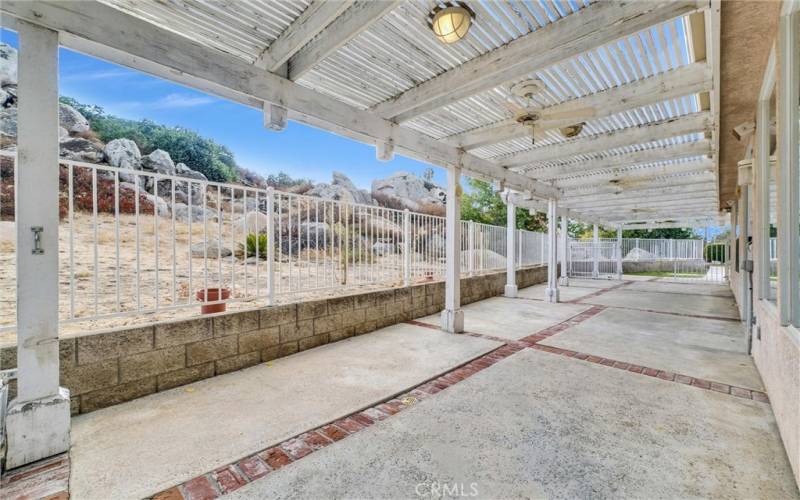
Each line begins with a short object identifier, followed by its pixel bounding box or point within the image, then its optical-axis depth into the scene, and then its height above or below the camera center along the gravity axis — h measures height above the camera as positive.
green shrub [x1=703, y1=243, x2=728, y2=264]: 17.90 -0.18
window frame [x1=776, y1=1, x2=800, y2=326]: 2.08 +0.55
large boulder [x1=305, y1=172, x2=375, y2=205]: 25.17 +4.69
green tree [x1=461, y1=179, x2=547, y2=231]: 20.91 +2.57
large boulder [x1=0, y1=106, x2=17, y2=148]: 9.08 +3.51
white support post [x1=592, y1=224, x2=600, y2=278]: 14.77 -0.20
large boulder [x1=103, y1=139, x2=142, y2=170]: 16.83 +4.98
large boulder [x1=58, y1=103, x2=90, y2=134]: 16.44 +6.49
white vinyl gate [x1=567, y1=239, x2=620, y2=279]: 15.45 -0.42
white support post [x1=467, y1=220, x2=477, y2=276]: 7.73 +0.12
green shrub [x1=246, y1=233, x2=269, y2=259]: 4.93 +0.11
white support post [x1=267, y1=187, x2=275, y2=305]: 3.81 +0.06
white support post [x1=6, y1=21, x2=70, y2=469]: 2.05 -0.04
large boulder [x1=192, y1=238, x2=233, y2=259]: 3.67 +0.02
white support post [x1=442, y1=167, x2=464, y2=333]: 5.07 -0.15
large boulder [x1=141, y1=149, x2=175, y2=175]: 18.23 +4.93
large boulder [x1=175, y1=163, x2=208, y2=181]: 19.39 +4.65
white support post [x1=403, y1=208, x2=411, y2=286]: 5.69 -0.01
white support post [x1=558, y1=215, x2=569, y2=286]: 10.87 +0.28
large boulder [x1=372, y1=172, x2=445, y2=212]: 29.20 +5.31
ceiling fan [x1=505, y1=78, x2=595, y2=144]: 3.49 +1.44
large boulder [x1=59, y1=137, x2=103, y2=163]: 15.38 +4.87
